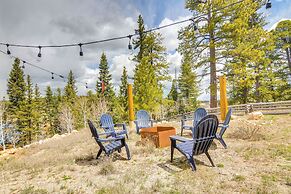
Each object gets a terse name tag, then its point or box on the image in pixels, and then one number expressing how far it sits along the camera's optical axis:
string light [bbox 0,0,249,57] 5.54
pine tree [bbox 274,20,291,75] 14.09
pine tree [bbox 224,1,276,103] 9.86
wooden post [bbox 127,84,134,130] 8.24
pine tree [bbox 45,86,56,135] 27.56
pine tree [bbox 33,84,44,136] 20.53
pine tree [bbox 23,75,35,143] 19.47
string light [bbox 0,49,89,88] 6.15
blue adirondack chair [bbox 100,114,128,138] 6.15
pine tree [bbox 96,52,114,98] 25.59
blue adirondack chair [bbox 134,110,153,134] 6.99
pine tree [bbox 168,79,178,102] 27.84
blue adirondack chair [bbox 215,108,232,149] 4.38
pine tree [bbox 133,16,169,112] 12.49
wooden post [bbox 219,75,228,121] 7.84
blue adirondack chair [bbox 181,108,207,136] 5.79
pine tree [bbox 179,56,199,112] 24.74
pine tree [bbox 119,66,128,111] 23.78
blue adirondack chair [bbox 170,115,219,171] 3.13
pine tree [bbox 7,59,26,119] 18.95
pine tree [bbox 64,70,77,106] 26.65
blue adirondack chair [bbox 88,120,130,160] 3.74
